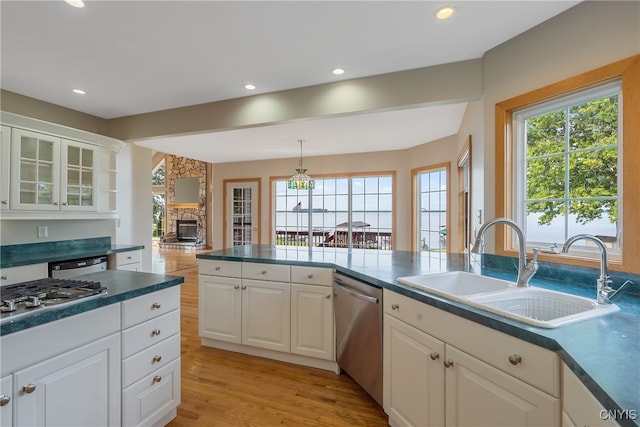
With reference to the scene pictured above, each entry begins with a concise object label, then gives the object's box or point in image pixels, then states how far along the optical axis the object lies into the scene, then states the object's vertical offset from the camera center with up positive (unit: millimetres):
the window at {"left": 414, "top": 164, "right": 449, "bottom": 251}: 4892 +149
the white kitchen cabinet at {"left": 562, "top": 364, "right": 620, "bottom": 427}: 686 -496
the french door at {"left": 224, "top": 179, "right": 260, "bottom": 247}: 7008 +102
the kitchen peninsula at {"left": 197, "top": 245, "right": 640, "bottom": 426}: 693 -391
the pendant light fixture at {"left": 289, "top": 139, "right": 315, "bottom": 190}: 4758 +556
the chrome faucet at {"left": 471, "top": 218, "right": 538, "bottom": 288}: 1443 -223
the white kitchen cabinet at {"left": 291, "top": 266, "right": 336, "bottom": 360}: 2291 -770
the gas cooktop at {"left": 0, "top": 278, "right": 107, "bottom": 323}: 1116 -348
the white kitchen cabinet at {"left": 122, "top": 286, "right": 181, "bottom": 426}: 1459 -763
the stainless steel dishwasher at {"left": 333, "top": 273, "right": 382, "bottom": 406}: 1820 -779
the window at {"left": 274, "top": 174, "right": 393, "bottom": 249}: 6035 +68
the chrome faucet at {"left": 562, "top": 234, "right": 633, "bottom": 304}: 1216 -266
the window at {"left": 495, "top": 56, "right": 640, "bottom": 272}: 1447 +324
